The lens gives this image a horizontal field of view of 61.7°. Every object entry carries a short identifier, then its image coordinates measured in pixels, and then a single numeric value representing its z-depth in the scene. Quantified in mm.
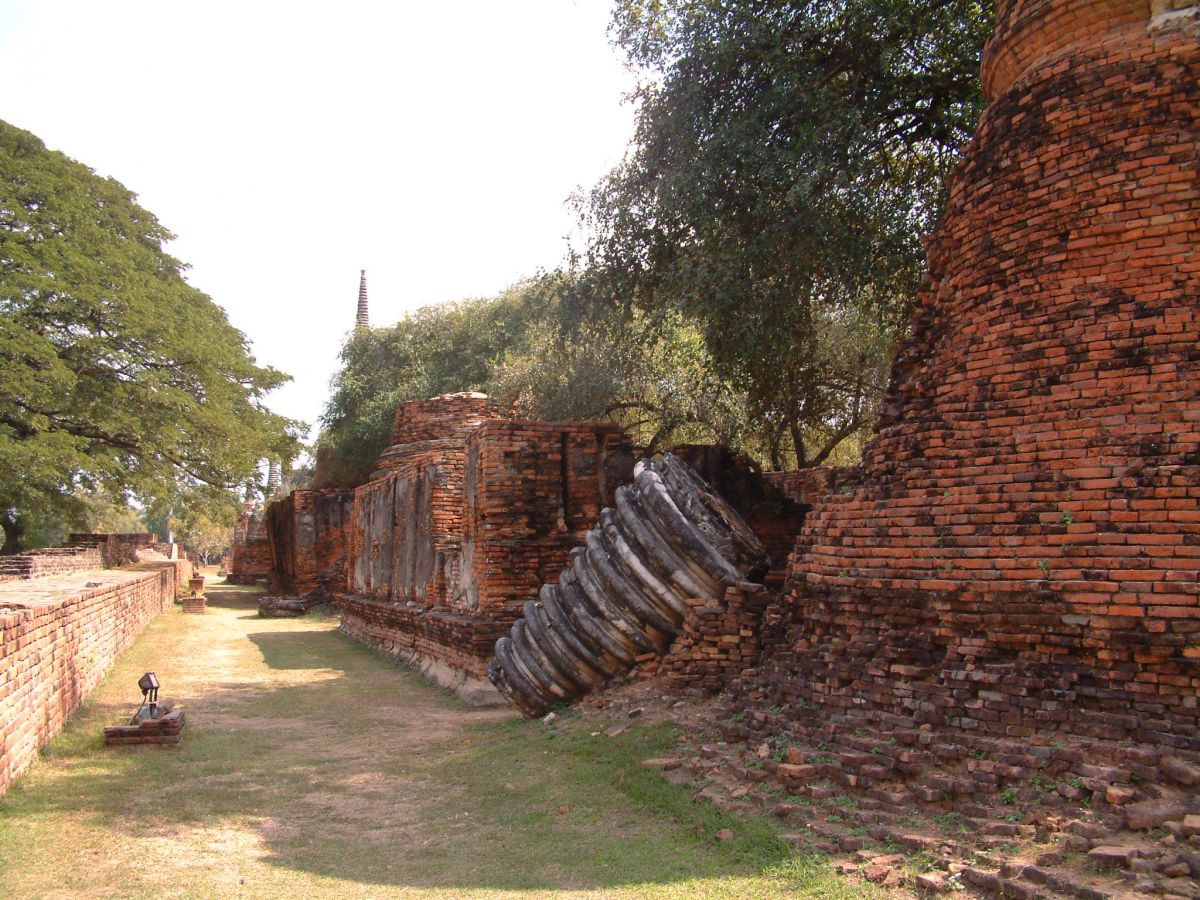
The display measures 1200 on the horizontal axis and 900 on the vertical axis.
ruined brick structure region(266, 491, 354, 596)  25031
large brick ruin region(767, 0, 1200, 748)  4359
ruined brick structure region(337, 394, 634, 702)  9867
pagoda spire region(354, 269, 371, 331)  41875
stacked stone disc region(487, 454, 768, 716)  7234
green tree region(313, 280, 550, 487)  26812
